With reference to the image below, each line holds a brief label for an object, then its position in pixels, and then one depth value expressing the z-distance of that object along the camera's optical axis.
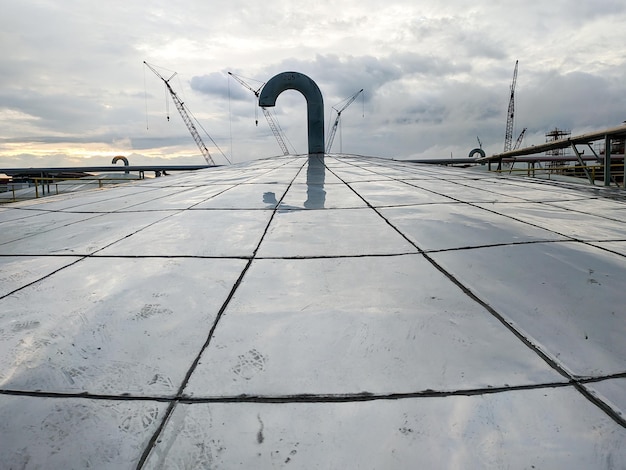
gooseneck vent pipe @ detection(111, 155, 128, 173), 46.04
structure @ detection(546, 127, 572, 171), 97.38
